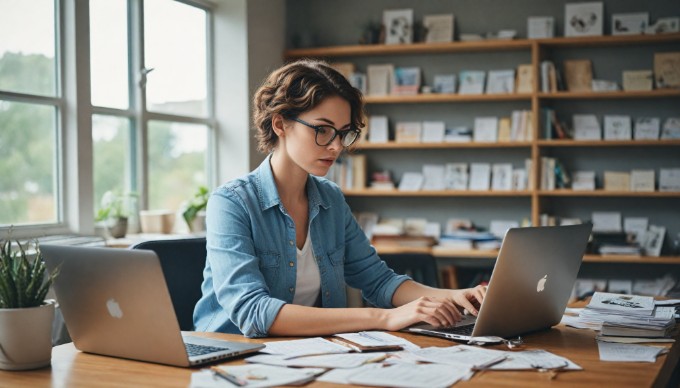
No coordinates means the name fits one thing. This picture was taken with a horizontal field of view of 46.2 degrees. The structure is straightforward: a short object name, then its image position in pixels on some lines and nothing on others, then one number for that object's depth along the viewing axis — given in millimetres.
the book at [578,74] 5109
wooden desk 1467
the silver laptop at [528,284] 1736
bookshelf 4957
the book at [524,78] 5125
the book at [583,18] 5059
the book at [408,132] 5398
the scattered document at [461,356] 1567
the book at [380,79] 5449
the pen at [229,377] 1417
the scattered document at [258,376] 1426
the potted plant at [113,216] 3988
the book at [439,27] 5312
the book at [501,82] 5195
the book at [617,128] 5043
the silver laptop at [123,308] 1544
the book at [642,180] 5000
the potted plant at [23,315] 1579
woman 1867
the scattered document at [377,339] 1727
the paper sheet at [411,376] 1407
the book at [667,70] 4930
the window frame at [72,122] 3771
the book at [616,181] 5070
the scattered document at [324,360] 1552
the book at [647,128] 4992
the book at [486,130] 5246
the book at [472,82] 5246
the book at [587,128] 5082
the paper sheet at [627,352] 1669
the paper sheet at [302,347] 1660
